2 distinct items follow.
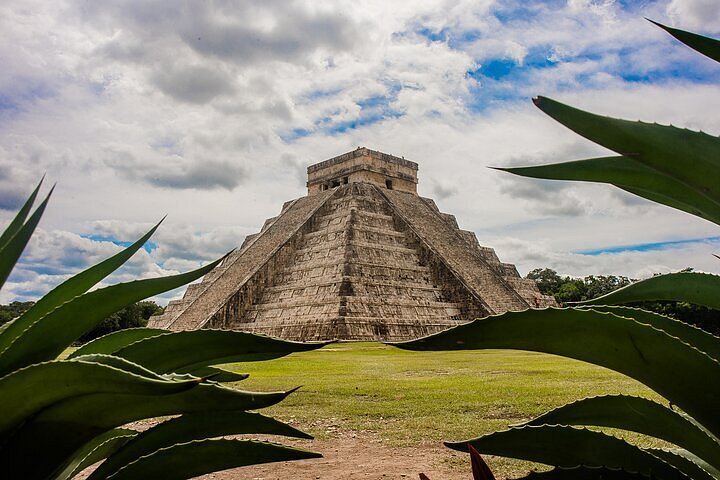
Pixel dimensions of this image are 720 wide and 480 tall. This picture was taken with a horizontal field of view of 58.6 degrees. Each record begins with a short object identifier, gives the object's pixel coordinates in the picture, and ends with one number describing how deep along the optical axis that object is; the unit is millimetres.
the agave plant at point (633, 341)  3084
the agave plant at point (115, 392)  3049
